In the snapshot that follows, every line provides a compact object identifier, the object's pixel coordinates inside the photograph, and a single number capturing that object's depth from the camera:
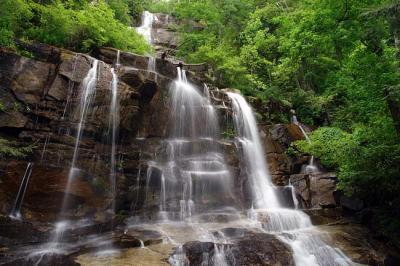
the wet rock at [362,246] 9.55
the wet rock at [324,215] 12.07
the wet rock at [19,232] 8.95
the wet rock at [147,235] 9.09
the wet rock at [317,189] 13.46
